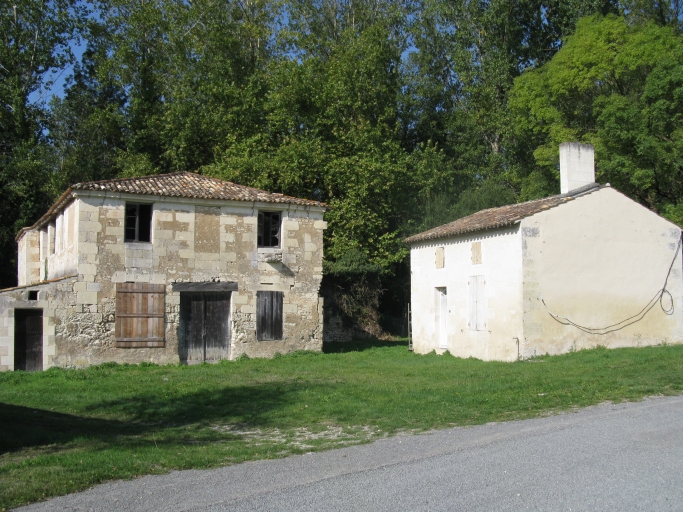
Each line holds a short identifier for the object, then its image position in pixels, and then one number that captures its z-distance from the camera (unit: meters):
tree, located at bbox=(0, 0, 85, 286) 30.31
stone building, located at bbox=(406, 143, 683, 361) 17.03
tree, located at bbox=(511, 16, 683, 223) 22.84
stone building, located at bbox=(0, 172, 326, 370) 18.17
